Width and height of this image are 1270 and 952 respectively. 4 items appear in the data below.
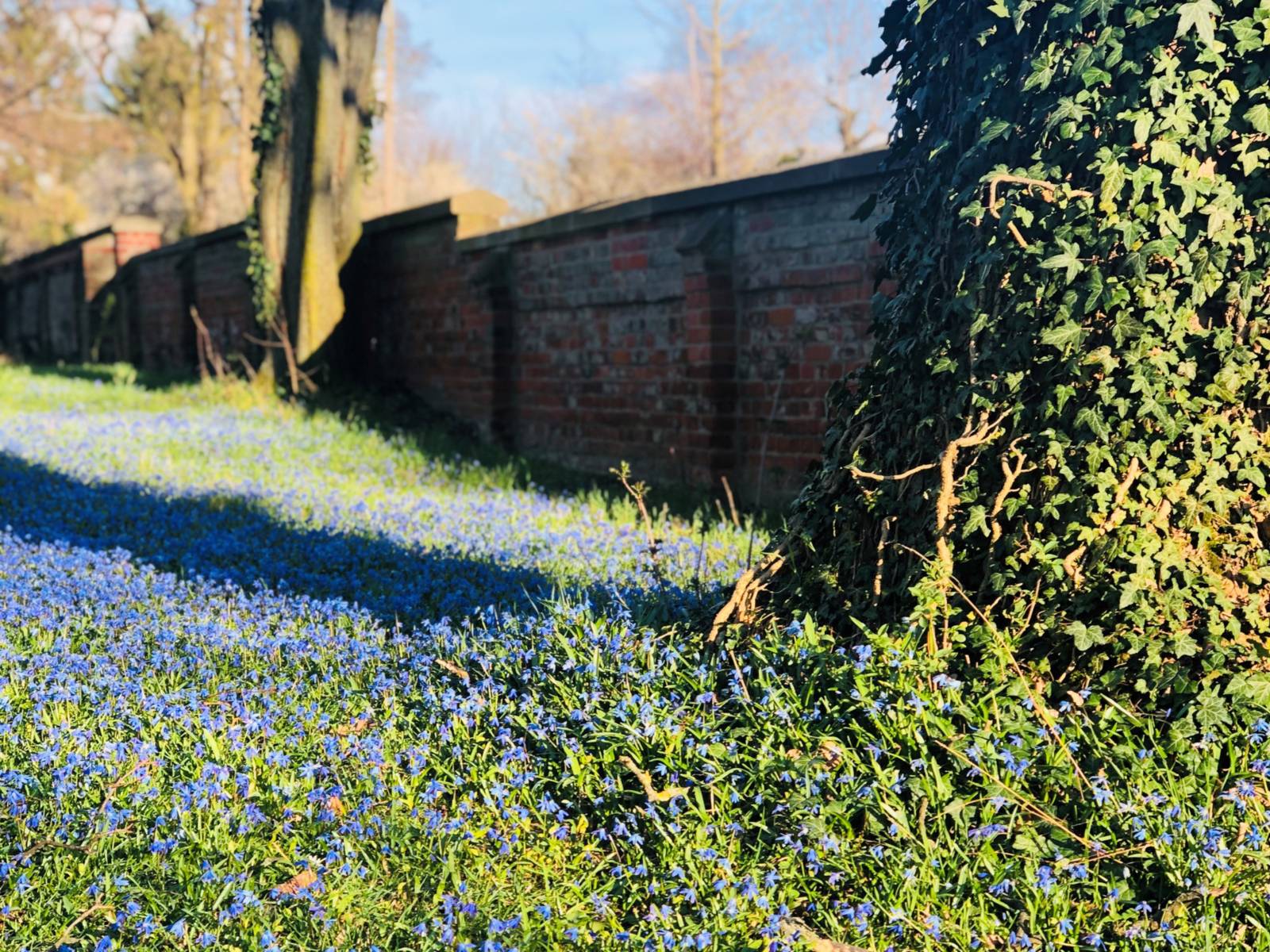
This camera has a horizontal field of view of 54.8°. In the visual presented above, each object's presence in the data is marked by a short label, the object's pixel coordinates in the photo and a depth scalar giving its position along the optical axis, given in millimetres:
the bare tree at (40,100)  32094
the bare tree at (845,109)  30111
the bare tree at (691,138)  33844
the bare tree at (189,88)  28141
